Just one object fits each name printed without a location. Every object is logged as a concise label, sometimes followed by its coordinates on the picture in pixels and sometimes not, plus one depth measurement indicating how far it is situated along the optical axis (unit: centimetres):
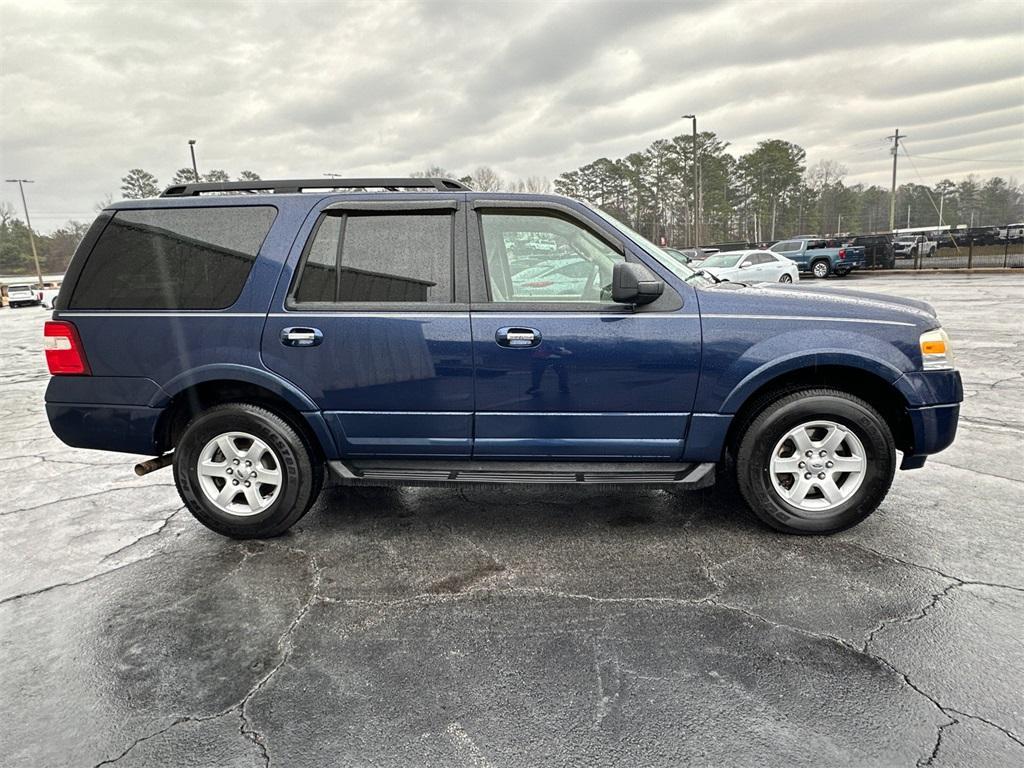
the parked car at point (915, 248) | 2932
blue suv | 337
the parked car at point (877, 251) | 2988
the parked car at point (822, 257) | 2829
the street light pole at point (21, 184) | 6194
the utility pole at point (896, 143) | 6200
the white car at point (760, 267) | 2127
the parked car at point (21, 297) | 3797
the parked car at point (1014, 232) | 2775
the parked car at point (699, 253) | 3296
